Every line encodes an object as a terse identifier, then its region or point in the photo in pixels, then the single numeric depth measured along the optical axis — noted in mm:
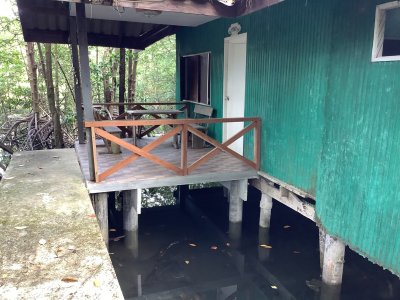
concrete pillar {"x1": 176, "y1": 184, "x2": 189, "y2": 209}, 7937
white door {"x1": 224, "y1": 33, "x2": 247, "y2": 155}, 6438
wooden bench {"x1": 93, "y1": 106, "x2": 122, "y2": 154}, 6213
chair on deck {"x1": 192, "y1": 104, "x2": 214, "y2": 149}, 7411
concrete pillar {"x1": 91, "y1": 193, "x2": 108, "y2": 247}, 5086
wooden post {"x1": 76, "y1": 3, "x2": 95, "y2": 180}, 4688
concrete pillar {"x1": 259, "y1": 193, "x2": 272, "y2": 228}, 5771
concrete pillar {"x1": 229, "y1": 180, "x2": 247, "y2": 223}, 5907
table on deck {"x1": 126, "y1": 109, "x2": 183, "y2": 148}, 6877
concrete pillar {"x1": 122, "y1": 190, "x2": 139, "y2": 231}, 5562
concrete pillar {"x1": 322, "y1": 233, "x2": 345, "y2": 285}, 4238
